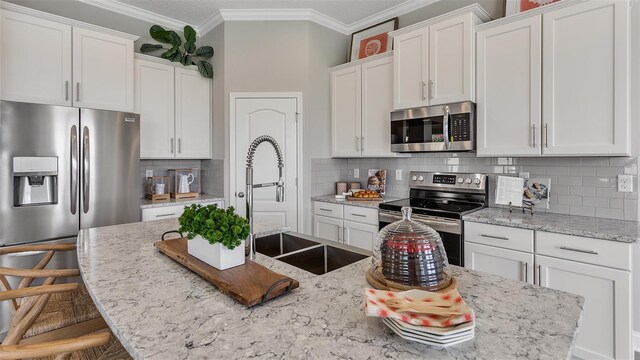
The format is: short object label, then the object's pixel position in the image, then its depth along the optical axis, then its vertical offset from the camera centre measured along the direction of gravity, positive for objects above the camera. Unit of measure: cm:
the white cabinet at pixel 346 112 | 362 +75
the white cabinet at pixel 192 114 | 373 +75
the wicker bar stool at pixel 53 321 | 86 -57
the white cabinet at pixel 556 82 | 205 +67
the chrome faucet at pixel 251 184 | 141 -3
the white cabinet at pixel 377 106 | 335 +75
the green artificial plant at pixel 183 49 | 360 +149
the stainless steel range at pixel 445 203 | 250 -24
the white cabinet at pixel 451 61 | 265 +98
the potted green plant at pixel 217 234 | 116 -21
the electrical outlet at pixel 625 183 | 223 -5
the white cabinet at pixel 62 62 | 254 +100
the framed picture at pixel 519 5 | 256 +140
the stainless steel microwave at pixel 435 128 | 267 +43
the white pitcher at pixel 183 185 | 377 -9
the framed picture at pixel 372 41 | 366 +162
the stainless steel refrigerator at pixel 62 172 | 238 +4
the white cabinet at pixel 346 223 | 317 -48
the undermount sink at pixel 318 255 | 155 -39
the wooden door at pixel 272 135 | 369 +46
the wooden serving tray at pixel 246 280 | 98 -34
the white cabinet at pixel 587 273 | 185 -61
